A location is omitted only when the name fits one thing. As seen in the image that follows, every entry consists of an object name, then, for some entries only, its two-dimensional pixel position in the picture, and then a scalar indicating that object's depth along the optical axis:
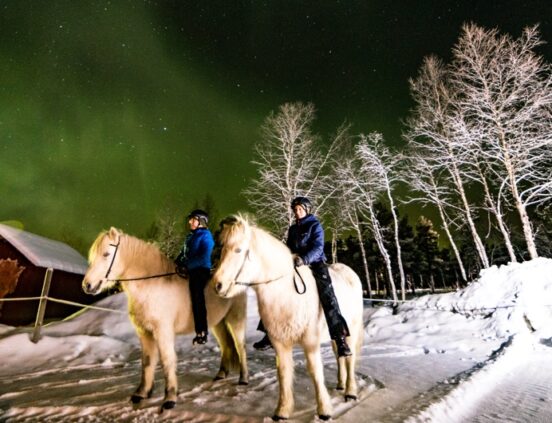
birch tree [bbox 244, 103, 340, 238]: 17.94
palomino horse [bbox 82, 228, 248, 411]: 3.85
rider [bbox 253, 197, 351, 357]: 3.51
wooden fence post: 7.83
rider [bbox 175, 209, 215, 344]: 4.31
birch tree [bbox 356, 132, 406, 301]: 17.86
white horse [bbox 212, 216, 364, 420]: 2.99
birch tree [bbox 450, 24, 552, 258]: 12.34
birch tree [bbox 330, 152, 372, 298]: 19.80
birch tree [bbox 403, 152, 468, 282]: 16.50
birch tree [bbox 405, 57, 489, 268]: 14.84
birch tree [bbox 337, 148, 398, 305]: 18.92
